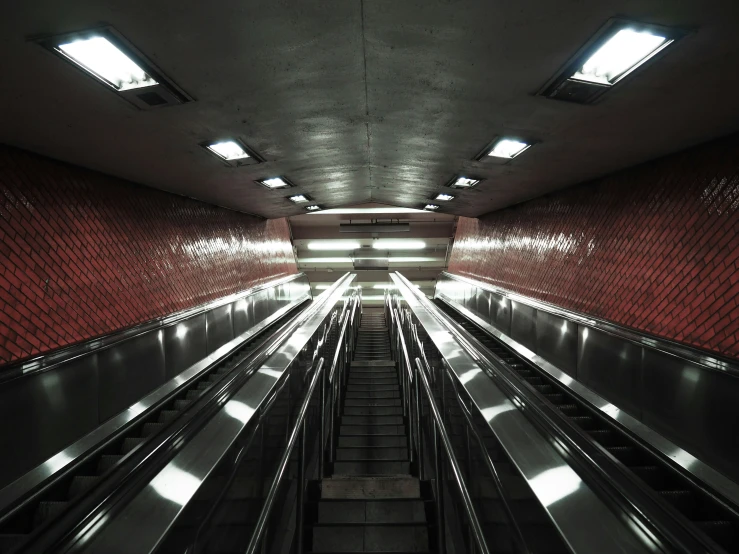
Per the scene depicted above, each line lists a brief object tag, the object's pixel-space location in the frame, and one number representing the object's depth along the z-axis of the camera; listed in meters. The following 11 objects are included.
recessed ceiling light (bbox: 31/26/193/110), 2.09
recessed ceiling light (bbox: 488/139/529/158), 4.06
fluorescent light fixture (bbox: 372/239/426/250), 14.38
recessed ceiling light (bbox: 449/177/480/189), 5.73
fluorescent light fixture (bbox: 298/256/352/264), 16.30
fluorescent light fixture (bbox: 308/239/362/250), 14.62
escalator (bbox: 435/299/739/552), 1.88
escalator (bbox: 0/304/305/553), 1.70
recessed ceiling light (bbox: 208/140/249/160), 4.00
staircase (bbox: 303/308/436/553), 2.80
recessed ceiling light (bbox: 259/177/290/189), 5.60
